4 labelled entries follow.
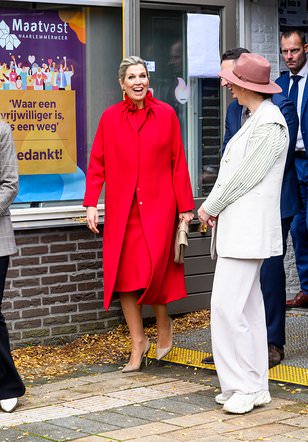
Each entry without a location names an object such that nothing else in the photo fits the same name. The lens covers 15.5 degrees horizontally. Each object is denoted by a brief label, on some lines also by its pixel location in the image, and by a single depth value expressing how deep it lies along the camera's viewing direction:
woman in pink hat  6.14
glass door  8.79
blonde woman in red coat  7.31
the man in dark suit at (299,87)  7.86
